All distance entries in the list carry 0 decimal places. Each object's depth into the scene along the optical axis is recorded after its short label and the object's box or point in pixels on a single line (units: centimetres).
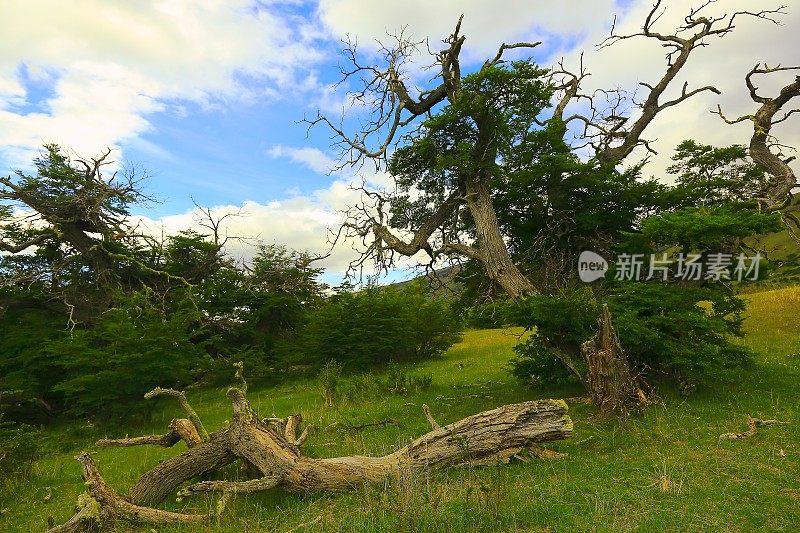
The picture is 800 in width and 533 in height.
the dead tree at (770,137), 1113
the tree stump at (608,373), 802
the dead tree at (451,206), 1030
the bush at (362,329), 2156
